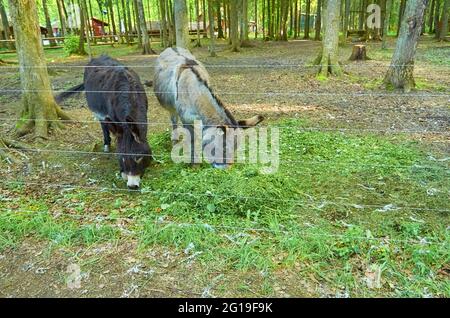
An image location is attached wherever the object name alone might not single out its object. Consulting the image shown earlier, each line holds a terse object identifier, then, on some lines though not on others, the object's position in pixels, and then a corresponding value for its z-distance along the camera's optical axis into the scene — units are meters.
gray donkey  4.79
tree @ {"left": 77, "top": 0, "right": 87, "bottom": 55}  16.14
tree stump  13.44
